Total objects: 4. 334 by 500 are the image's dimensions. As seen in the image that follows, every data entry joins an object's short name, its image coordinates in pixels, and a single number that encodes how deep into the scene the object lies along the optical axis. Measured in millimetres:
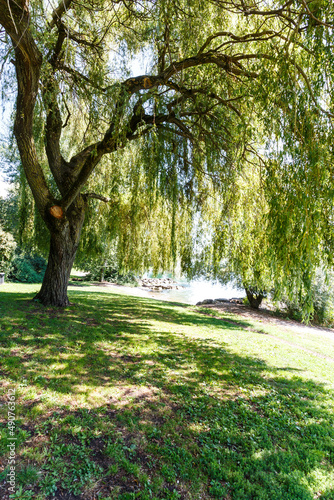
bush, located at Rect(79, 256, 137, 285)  20527
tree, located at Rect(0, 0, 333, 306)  3258
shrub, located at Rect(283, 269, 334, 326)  13128
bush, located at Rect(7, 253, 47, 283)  14208
